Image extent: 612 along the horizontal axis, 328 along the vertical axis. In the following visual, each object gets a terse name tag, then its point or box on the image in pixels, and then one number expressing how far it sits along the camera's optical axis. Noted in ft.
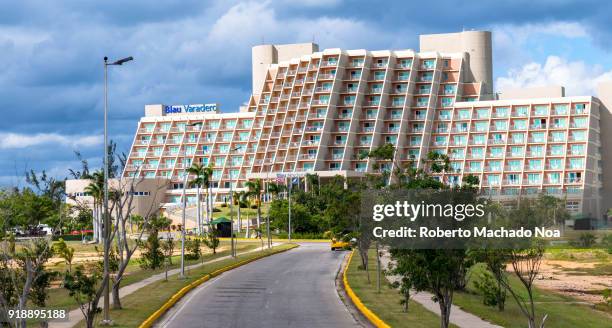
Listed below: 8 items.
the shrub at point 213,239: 301.22
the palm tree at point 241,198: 504.68
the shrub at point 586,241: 341.21
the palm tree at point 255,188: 479.99
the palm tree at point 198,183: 479.82
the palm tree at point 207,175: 517.14
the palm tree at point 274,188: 524.52
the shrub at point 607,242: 318.65
